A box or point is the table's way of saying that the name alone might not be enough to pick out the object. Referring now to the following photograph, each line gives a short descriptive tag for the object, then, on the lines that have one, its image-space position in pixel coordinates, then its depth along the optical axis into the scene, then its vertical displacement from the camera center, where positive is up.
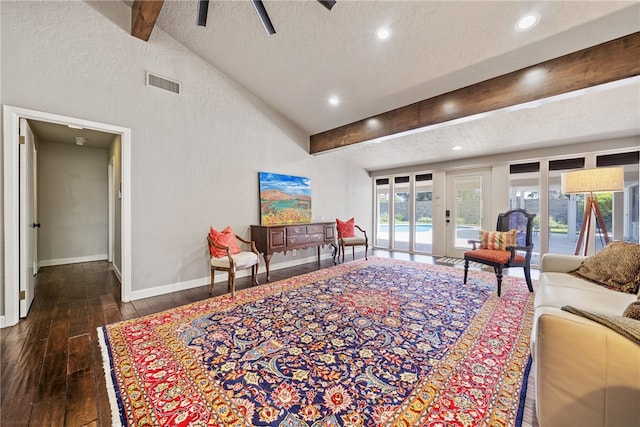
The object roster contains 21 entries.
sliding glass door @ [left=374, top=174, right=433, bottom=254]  6.49 -0.06
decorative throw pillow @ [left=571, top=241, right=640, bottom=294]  2.00 -0.50
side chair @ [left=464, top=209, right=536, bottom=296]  3.27 -0.50
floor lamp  2.89 +0.36
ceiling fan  2.10 +1.76
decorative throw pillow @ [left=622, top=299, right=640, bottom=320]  1.15 -0.48
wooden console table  4.07 -0.48
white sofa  0.97 -0.68
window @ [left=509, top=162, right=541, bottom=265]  4.89 +0.40
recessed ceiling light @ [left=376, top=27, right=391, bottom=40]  2.81 +2.03
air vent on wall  3.26 +1.72
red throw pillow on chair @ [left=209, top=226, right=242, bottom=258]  3.46 -0.46
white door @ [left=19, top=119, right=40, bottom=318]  2.51 -0.12
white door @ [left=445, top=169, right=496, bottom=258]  5.47 +0.05
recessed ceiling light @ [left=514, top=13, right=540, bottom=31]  2.34 +1.83
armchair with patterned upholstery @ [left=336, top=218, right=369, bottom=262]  5.39 -0.59
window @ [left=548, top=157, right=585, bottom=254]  4.58 -0.07
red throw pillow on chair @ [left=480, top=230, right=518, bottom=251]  3.59 -0.44
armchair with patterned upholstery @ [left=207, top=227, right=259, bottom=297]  3.27 -0.64
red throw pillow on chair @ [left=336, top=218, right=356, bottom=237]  5.55 -0.41
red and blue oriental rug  1.37 -1.11
